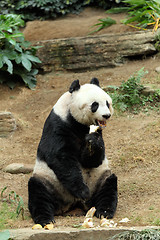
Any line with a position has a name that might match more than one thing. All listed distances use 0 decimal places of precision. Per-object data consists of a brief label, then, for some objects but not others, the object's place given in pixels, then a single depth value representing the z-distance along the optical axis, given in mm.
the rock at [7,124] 16094
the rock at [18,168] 13547
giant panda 10016
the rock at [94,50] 20641
